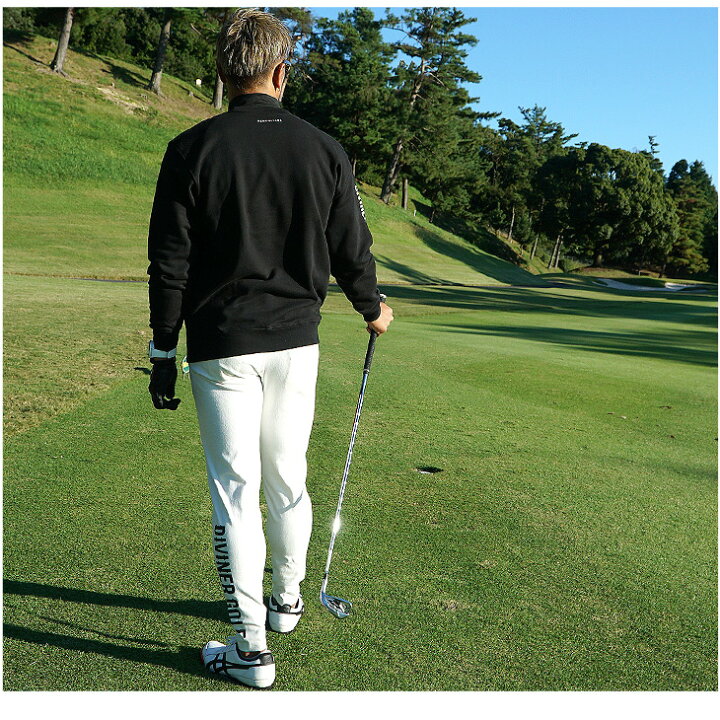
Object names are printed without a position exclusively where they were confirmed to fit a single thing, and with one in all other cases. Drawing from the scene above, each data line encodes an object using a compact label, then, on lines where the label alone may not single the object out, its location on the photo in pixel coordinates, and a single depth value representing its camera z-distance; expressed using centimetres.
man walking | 248
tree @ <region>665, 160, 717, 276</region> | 6981
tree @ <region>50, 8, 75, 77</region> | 4241
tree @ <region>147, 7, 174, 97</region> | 4465
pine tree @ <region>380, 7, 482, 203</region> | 5703
